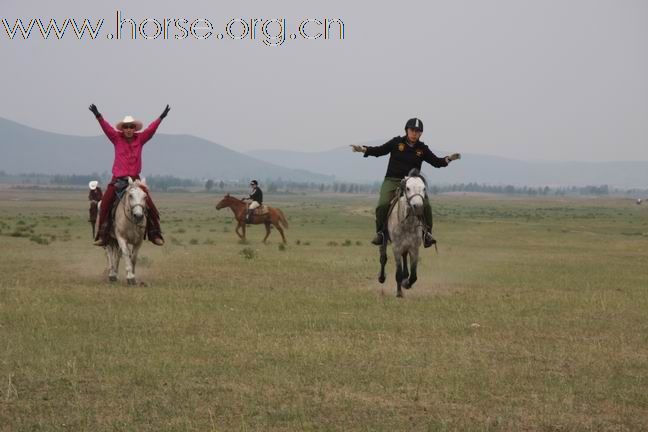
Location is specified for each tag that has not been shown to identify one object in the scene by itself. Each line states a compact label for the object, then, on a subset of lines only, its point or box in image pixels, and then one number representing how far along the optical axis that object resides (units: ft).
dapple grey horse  47.62
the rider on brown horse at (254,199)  110.83
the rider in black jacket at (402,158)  50.90
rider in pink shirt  54.60
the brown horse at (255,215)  111.34
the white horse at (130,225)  53.01
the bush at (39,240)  101.23
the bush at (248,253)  81.12
